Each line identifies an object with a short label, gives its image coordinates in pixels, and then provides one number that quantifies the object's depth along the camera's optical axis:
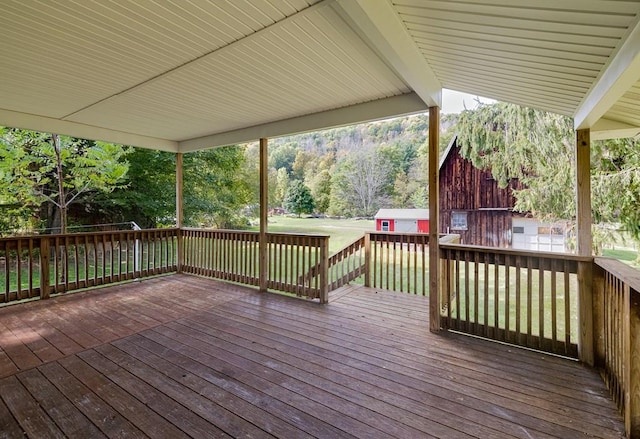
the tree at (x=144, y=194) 9.24
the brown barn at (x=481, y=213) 9.11
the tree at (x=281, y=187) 22.56
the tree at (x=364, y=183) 21.14
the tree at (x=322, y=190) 21.92
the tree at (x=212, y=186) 10.51
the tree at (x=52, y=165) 6.82
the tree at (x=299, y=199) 21.69
